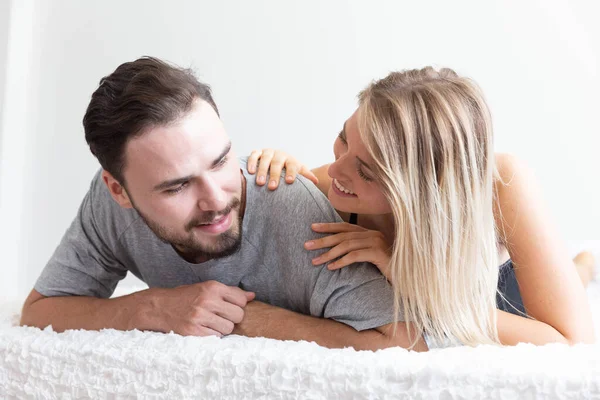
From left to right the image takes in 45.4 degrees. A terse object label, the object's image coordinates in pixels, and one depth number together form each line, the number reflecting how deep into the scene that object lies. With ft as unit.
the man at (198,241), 4.51
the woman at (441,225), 4.43
